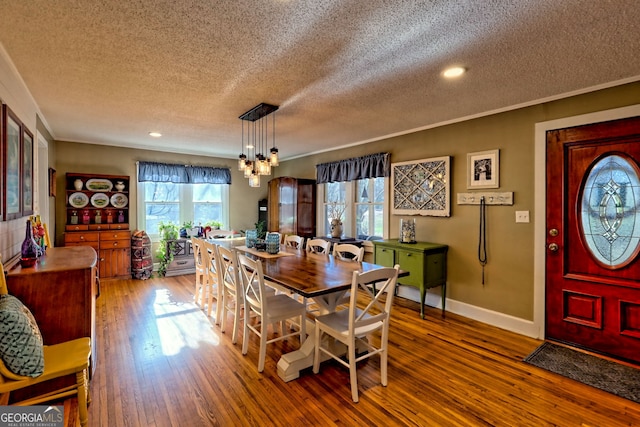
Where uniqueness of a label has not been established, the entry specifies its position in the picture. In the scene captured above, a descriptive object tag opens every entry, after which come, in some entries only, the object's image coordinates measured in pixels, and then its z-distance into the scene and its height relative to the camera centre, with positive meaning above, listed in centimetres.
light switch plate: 327 -4
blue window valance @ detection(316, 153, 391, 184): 475 +75
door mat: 232 -129
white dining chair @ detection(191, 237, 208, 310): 391 -74
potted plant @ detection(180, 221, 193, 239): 611 -30
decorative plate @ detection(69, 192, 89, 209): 530 +24
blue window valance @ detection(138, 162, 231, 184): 592 +81
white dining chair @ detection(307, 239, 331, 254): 385 -40
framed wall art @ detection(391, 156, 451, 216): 398 +36
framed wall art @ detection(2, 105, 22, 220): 224 +39
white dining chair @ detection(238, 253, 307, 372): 252 -81
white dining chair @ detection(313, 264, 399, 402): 213 -84
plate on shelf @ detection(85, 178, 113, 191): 545 +52
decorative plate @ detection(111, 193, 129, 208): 564 +25
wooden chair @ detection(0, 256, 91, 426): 158 -86
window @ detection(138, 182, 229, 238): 610 +21
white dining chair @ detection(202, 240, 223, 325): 340 -68
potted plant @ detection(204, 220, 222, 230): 658 -22
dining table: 228 -52
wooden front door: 267 -23
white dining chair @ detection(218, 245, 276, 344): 294 -72
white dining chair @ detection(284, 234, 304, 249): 431 -41
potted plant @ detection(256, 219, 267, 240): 700 -33
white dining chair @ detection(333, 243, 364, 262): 327 -40
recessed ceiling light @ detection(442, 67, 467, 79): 243 +112
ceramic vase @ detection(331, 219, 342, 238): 533 -27
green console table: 368 -61
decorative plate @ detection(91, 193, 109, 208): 548 +25
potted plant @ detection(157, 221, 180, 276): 572 -60
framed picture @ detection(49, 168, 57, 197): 490 +51
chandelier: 330 +111
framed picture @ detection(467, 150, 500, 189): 350 +50
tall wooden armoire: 609 +13
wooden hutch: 521 -9
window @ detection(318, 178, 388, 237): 497 +15
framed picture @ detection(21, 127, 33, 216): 279 +40
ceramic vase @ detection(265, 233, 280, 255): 357 -34
